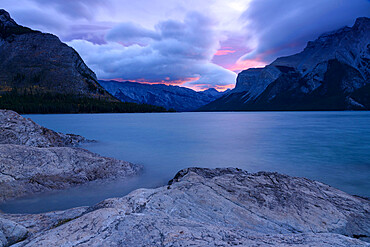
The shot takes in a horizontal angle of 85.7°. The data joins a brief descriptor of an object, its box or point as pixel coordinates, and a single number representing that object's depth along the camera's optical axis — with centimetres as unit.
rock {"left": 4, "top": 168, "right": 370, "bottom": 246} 409
